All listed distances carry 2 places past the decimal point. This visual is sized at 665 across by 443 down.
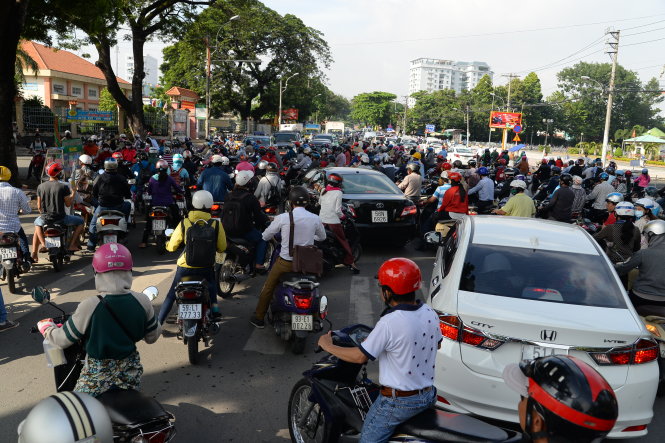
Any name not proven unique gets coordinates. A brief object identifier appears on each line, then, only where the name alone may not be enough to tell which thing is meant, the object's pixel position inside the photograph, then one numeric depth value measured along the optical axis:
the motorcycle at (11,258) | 7.53
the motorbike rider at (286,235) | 6.43
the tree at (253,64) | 54.59
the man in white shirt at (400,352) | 3.00
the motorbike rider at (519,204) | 9.69
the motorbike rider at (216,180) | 10.84
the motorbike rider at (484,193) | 12.55
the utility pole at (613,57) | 33.91
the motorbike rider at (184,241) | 6.07
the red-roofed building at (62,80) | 45.81
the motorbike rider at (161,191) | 10.77
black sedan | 10.48
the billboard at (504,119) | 50.44
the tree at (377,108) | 154.12
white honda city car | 3.81
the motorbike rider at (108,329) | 3.39
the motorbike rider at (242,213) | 8.03
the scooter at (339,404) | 3.00
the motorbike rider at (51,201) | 8.78
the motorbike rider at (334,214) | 9.24
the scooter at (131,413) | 3.03
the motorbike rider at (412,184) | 12.67
